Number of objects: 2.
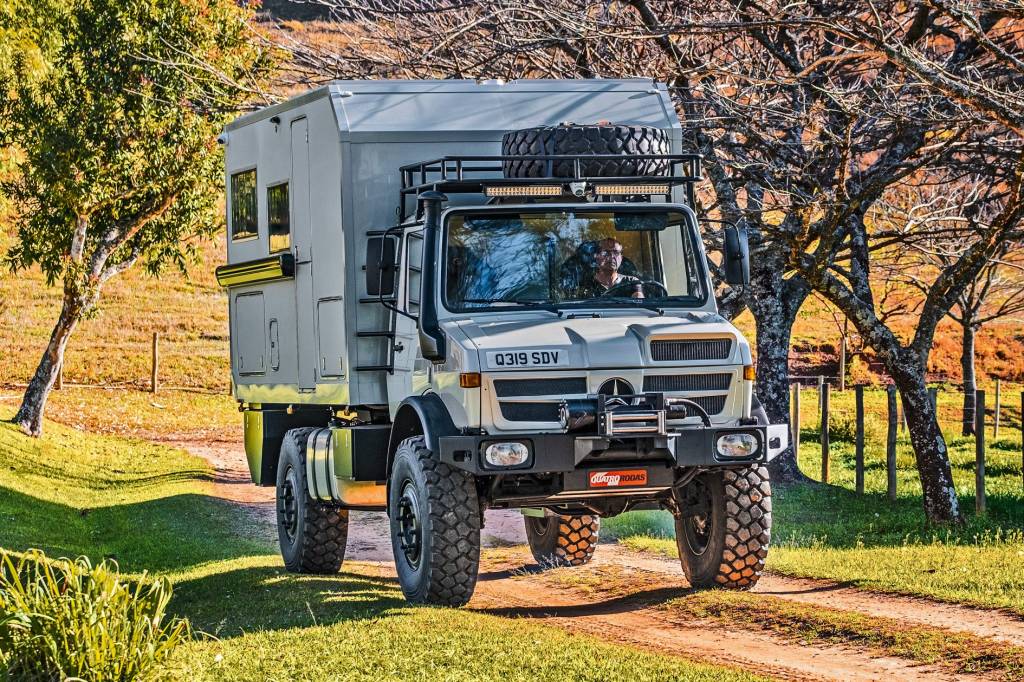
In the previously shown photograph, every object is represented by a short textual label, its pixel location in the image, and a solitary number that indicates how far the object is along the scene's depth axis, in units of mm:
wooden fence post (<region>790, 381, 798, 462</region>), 23906
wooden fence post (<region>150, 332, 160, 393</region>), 39572
